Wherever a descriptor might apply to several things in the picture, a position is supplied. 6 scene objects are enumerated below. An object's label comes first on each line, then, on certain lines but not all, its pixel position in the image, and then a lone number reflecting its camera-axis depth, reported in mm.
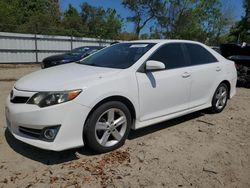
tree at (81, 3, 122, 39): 18035
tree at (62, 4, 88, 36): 20258
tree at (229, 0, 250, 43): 28205
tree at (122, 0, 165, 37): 20300
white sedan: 2334
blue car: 8361
